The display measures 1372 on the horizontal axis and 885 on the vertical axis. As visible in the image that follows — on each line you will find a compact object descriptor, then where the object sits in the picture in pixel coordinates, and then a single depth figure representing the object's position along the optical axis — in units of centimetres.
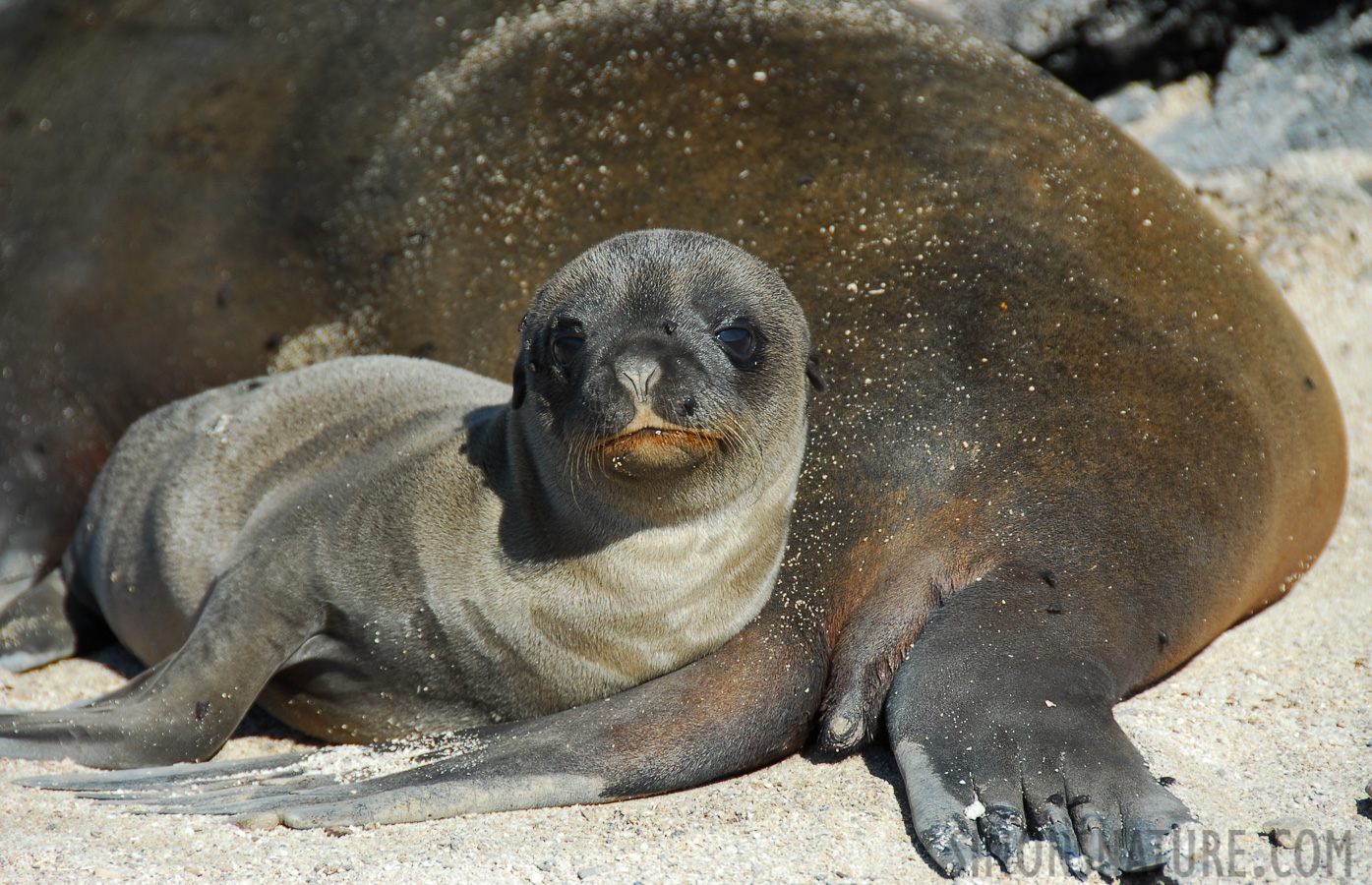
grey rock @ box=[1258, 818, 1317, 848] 497
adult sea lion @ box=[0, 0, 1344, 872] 587
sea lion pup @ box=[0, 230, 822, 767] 577
